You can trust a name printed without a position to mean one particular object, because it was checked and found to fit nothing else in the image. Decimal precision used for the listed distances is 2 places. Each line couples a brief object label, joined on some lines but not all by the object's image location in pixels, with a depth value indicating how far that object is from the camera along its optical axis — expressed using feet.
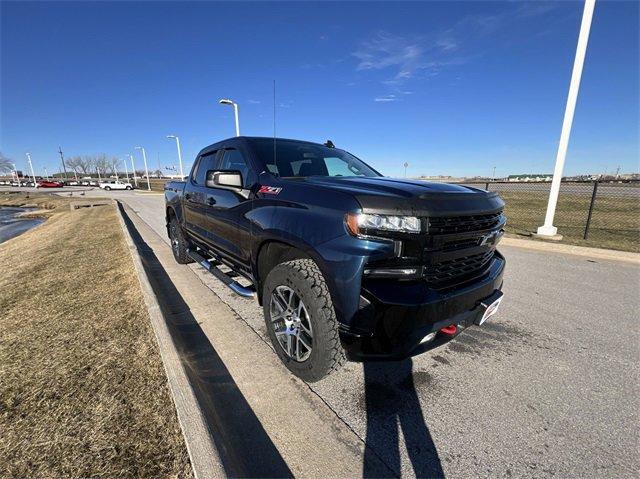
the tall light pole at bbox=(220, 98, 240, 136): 60.73
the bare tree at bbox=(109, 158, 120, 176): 359.46
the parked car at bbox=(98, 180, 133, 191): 190.15
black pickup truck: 6.49
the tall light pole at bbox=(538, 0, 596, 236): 24.47
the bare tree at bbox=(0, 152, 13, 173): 308.60
